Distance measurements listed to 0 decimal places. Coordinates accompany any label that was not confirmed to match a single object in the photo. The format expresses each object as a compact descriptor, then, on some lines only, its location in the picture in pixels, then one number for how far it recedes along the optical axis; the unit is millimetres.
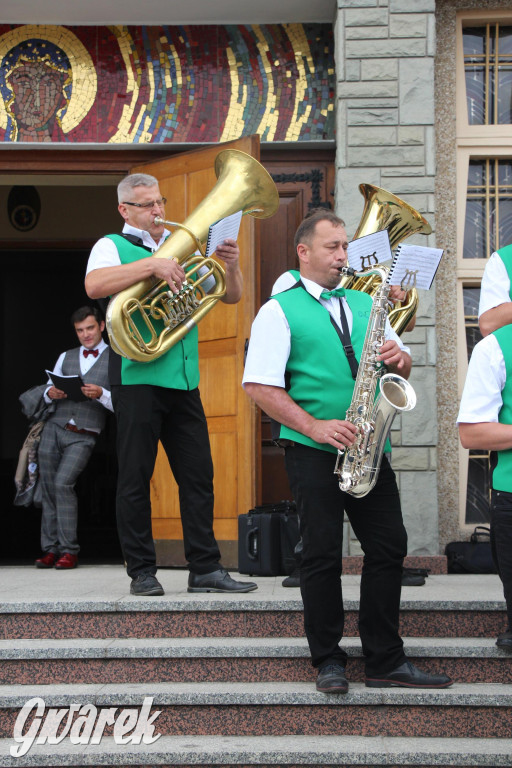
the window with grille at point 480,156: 6344
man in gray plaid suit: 6406
